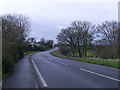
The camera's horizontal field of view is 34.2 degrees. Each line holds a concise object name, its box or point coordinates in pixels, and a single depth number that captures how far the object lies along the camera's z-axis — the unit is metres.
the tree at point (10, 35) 14.89
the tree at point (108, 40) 41.52
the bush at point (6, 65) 14.10
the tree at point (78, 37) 62.66
